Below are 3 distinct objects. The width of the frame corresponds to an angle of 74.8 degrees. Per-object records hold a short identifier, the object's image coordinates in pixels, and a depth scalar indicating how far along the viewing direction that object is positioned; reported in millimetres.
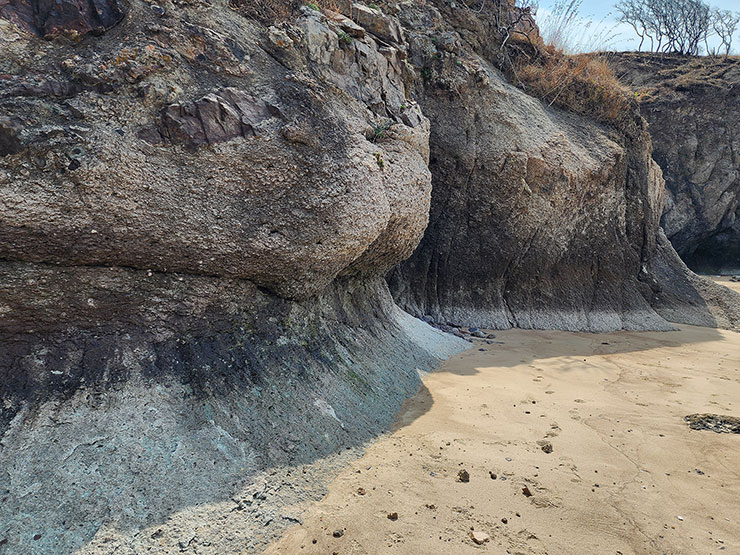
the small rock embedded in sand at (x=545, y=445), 2656
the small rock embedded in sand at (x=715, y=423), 3000
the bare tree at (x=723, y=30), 19756
